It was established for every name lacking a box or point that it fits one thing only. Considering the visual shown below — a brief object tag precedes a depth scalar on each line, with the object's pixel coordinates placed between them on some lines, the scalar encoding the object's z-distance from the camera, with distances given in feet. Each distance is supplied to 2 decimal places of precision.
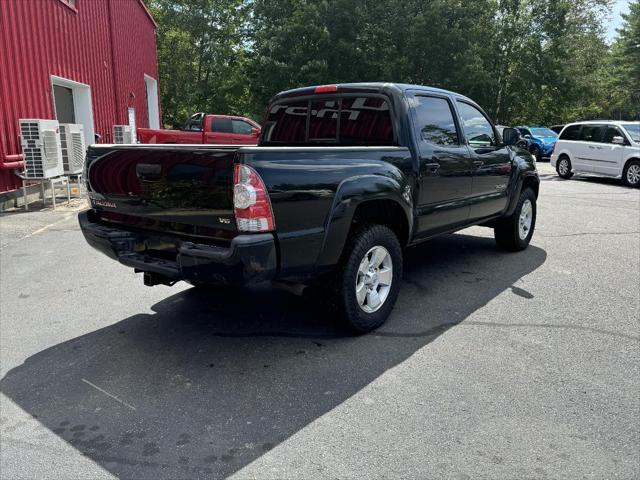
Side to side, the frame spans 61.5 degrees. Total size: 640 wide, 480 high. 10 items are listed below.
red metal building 32.27
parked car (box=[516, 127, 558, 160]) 78.22
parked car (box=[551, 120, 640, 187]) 46.11
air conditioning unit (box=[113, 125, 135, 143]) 51.57
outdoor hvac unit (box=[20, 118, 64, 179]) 31.27
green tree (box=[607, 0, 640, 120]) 157.28
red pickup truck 55.16
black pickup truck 10.40
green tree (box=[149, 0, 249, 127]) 122.01
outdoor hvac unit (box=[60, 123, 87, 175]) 34.81
